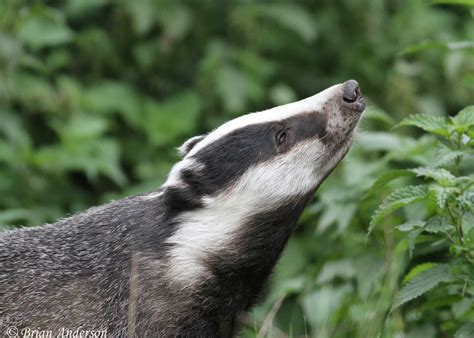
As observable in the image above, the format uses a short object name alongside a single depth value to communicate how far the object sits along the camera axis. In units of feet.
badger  27.20
